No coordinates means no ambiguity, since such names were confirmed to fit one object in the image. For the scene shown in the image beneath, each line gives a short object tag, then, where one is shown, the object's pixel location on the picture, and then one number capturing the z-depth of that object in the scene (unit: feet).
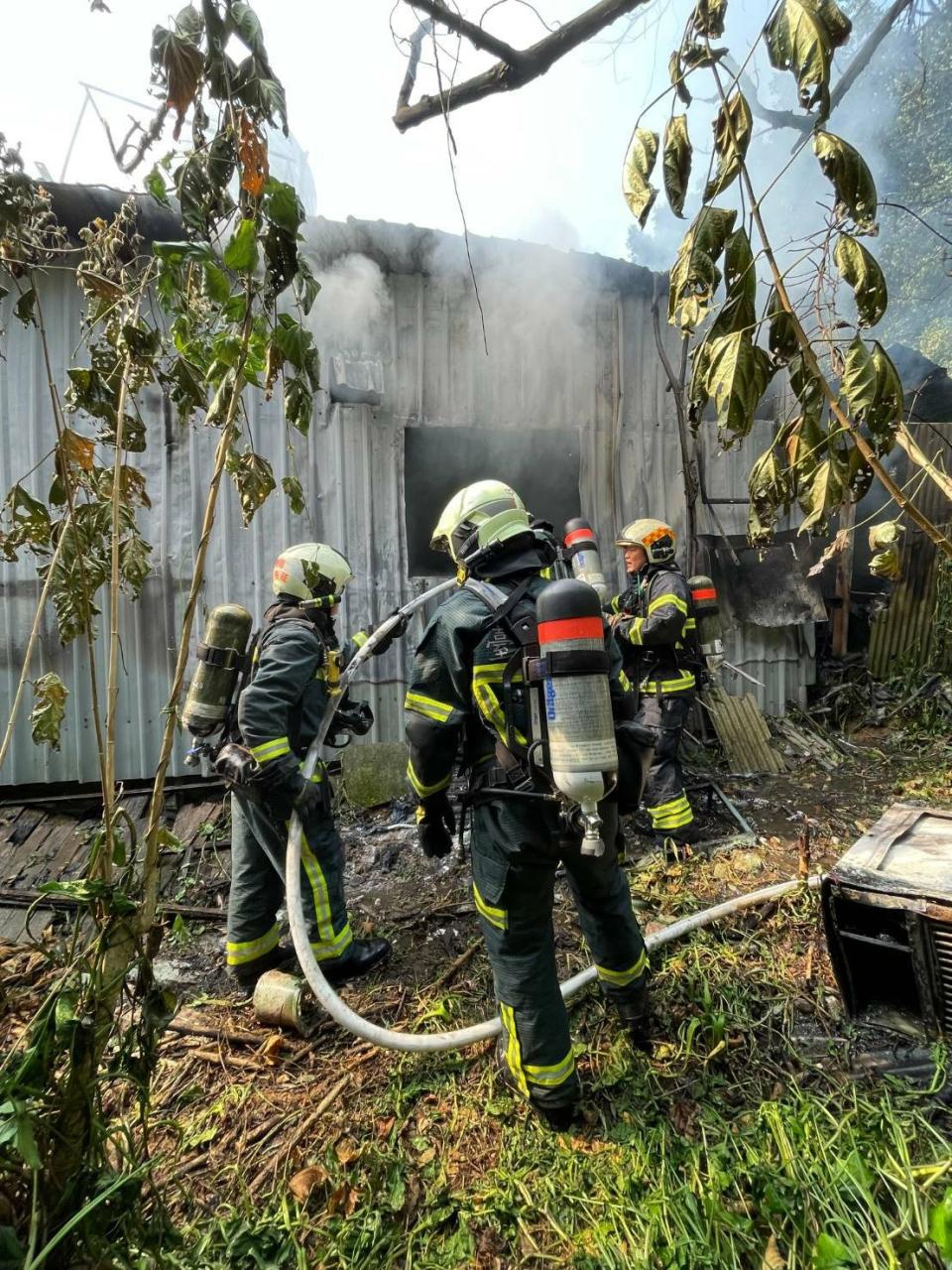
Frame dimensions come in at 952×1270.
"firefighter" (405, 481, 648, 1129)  7.07
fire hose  7.38
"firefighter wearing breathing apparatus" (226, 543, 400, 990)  9.04
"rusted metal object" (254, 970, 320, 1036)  8.61
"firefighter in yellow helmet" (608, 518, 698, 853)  13.79
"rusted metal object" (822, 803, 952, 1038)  6.77
